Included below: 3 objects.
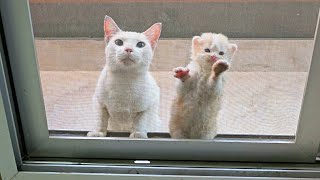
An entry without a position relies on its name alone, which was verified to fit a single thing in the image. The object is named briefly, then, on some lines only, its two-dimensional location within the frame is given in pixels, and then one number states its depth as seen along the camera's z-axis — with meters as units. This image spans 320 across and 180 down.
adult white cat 0.83
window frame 0.83
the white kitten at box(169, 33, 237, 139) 0.83
